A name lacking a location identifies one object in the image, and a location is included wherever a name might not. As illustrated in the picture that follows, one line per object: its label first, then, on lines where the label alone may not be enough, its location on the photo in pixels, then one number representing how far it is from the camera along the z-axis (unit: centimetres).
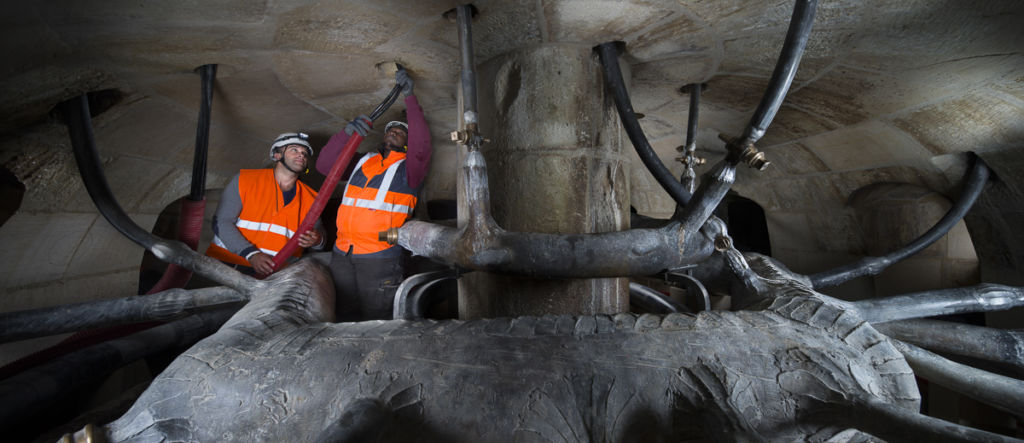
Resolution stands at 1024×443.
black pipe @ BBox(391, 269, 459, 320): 211
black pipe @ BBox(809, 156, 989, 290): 236
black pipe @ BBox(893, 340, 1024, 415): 112
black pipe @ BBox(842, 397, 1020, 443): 77
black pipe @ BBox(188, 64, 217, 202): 216
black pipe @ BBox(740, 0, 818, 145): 124
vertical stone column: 192
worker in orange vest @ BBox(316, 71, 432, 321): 288
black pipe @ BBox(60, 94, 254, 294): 205
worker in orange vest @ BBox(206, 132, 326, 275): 299
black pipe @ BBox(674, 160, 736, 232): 139
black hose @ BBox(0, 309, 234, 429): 146
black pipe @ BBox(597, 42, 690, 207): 189
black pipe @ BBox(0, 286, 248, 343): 186
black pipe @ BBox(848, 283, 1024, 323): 161
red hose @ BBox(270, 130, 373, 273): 276
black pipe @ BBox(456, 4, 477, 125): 170
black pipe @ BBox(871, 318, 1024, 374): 157
